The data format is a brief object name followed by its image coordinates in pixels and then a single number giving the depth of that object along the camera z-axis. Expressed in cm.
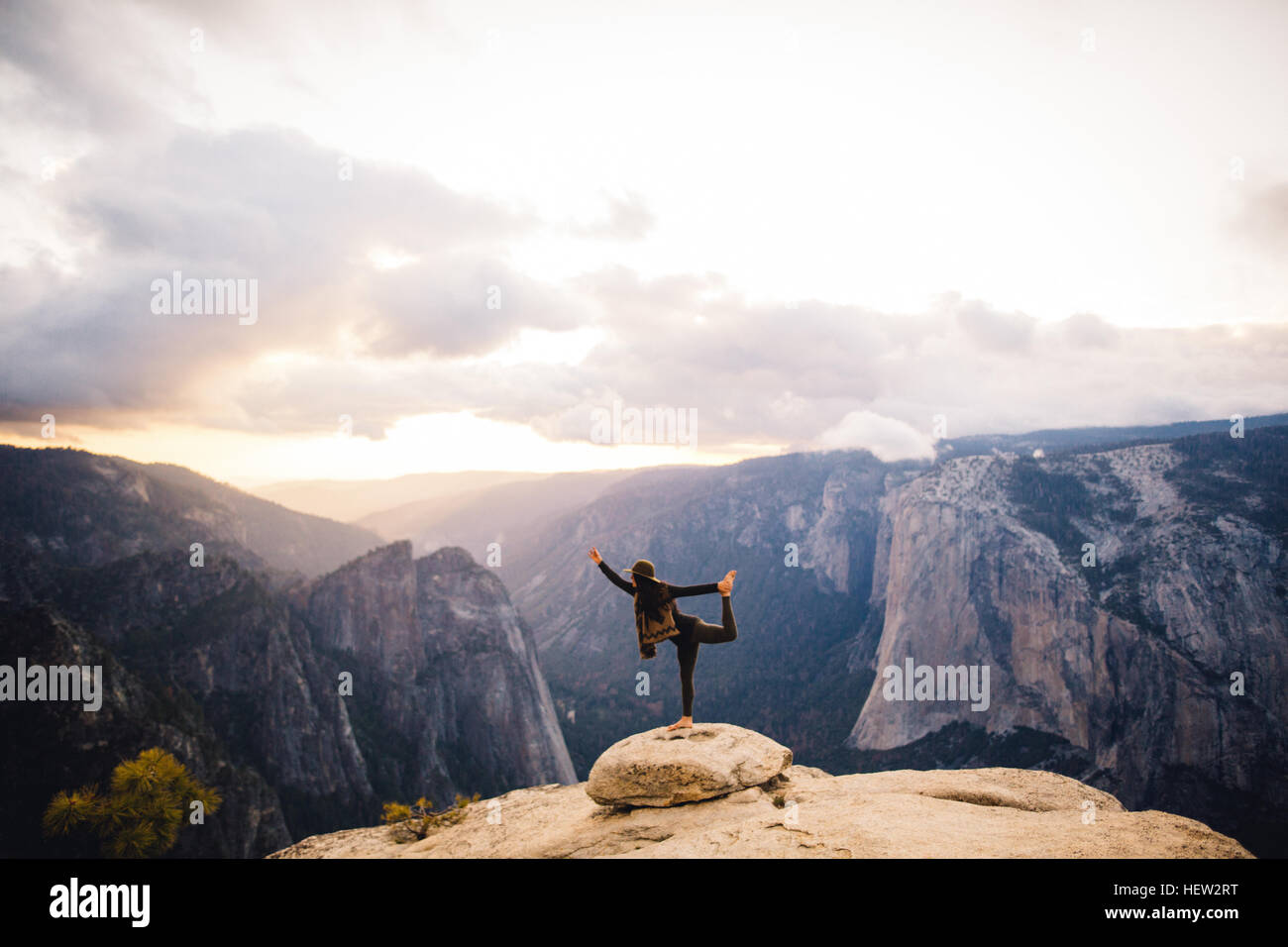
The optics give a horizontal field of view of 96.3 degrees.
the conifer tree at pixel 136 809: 3397
